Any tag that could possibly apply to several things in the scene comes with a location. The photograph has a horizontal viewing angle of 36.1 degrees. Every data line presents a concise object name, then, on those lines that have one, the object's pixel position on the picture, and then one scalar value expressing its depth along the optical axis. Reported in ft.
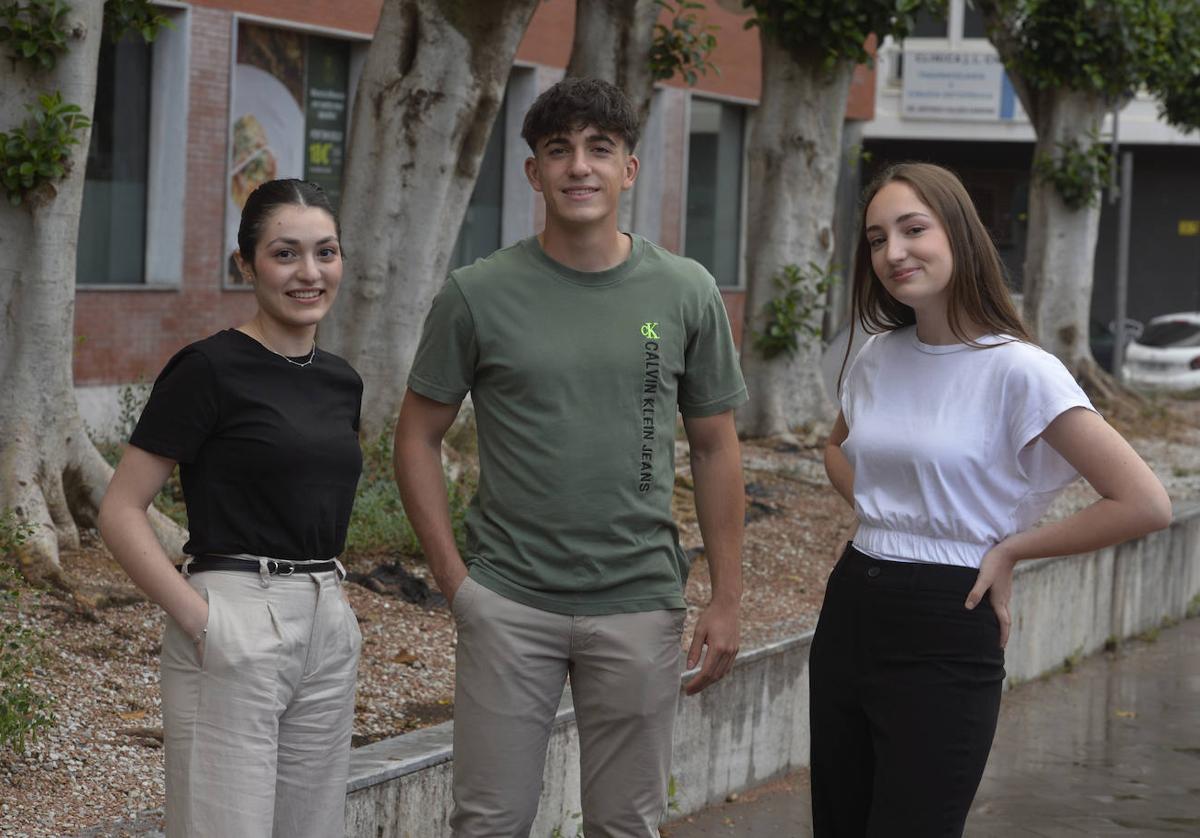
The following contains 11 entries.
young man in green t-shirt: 12.53
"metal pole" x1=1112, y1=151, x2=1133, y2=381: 62.54
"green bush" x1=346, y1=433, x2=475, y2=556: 27.37
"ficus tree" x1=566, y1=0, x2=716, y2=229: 39.32
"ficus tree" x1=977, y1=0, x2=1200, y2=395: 58.03
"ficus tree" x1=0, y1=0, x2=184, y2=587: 23.70
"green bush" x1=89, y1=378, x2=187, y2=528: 27.22
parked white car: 86.48
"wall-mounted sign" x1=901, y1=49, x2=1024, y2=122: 110.93
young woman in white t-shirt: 11.78
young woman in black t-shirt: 11.19
